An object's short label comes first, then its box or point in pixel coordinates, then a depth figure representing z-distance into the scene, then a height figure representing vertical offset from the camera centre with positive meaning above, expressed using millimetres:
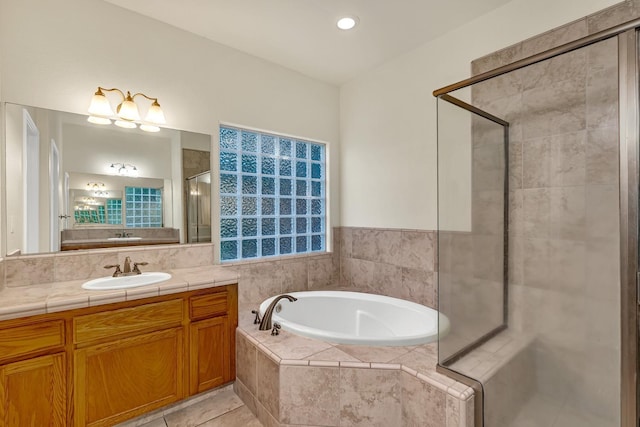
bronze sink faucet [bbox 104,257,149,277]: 2002 -390
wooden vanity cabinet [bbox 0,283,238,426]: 1439 -815
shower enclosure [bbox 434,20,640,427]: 1163 -122
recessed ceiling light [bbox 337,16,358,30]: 2213 +1437
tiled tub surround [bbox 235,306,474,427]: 1495 -924
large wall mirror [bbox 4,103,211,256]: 1802 +202
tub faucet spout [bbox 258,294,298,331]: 2055 -742
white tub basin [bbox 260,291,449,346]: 2412 -886
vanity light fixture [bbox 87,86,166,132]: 1979 +698
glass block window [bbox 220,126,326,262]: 2723 +173
